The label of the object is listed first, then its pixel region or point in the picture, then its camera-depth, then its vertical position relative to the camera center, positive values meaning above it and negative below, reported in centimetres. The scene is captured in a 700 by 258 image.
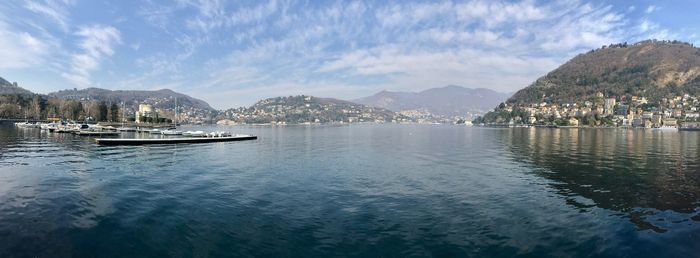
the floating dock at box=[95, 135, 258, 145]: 7478 -379
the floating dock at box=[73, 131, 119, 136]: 10459 -300
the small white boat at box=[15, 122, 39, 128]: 14911 -99
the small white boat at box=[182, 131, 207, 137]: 11059 -337
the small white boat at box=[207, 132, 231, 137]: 10252 -311
